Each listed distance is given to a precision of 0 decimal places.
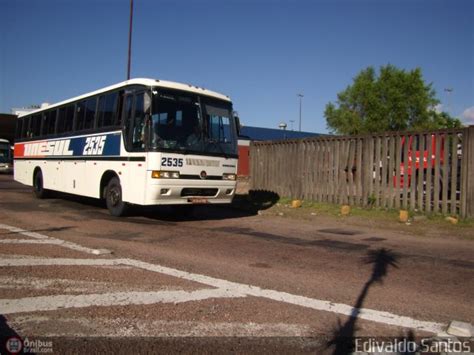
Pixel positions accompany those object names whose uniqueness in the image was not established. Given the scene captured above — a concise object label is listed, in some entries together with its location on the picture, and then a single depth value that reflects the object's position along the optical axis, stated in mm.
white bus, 10055
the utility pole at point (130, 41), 25689
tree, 43562
